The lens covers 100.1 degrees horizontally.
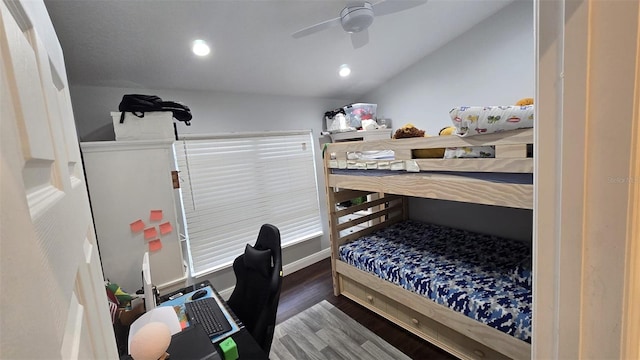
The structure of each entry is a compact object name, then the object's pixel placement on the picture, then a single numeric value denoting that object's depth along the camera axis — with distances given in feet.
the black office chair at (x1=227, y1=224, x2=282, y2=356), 4.52
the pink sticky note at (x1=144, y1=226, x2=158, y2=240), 5.79
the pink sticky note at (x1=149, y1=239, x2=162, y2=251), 5.89
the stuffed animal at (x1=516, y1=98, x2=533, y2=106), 4.97
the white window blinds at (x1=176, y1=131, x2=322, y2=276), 8.50
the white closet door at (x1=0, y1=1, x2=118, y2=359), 0.60
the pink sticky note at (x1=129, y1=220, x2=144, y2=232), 5.63
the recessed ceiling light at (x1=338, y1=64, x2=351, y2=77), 8.89
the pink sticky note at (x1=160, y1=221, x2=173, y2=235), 5.99
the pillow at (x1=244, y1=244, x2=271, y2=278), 4.91
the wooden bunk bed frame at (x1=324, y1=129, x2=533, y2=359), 4.47
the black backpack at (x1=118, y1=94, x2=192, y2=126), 5.85
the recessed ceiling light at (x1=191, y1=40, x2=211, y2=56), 6.09
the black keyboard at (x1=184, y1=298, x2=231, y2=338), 4.24
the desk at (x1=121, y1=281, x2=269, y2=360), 3.67
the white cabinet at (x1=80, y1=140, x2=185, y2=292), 5.33
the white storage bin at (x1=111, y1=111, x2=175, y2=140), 5.82
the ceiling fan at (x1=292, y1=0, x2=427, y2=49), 5.08
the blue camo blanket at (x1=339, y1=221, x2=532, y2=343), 5.16
